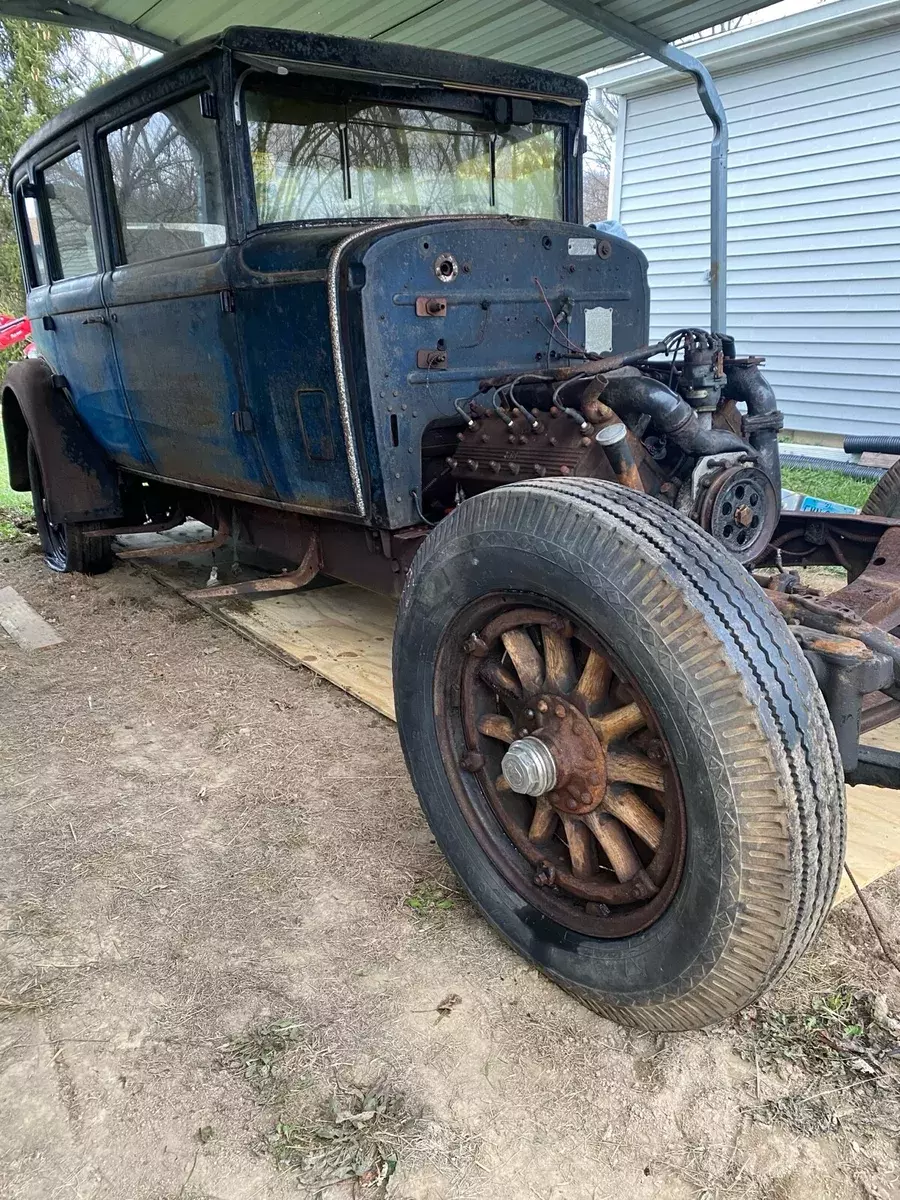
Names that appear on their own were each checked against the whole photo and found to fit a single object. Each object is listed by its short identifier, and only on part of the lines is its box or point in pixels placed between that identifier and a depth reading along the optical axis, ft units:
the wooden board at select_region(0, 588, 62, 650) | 14.78
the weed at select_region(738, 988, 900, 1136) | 5.69
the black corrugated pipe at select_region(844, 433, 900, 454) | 12.67
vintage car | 5.41
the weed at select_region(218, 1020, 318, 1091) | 6.15
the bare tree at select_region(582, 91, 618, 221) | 69.97
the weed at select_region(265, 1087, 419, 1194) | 5.41
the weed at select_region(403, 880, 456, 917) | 7.82
